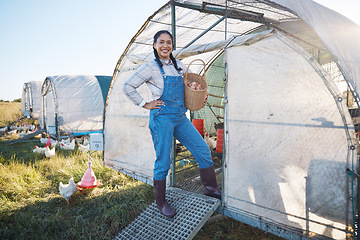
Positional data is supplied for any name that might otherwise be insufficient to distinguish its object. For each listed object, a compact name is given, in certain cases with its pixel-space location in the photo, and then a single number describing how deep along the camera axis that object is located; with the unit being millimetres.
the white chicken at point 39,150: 7961
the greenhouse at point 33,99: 17016
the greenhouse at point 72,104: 11094
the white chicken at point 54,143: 9047
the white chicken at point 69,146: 8656
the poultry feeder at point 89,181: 4547
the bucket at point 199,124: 5867
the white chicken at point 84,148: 8141
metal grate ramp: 2975
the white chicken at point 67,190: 4250
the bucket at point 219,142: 5178
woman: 2918
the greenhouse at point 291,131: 2582
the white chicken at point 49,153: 7439
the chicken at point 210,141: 6267
